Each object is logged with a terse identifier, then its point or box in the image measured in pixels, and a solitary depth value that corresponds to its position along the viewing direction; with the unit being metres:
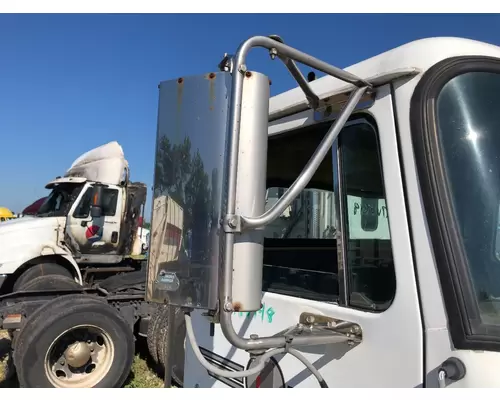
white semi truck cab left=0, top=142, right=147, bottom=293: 8.12
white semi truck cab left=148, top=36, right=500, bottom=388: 1.45
